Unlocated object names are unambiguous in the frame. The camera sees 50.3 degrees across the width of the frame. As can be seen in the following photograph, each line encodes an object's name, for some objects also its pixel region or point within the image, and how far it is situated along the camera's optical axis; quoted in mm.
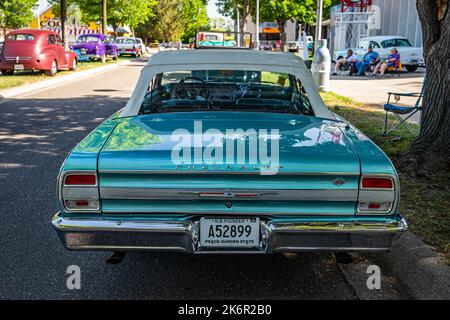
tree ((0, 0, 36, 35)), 54650
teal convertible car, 2811
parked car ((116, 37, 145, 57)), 38625
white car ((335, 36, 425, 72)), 21969
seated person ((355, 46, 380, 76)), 20967
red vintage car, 18453
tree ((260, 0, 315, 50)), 45812
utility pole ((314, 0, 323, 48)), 15844
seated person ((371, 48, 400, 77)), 20203
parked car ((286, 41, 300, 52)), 53906
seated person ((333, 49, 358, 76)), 22106
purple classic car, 28844
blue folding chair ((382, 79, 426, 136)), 7383
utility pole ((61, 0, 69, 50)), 25062
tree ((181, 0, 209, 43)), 82581
